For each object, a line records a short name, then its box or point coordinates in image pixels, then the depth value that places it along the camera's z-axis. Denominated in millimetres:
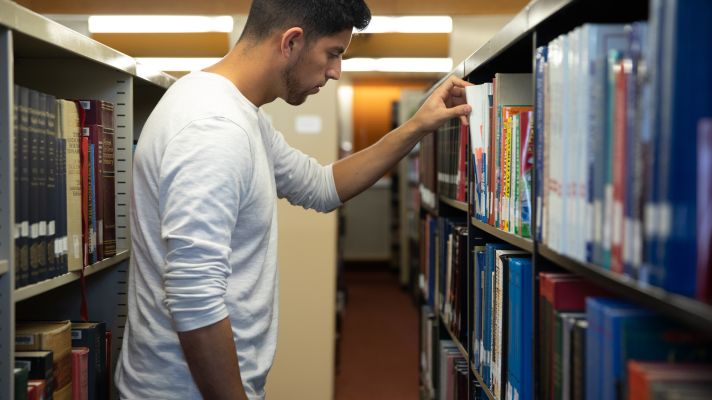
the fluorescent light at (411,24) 5246
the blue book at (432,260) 2805
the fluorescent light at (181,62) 6571
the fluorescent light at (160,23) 4910
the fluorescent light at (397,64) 7788
